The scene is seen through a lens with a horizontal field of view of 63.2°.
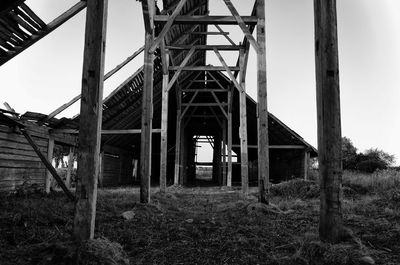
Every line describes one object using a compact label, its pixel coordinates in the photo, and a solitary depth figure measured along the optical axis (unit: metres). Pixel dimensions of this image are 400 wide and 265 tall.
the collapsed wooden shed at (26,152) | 8.79
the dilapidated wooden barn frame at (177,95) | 3.30
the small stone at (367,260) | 2.84
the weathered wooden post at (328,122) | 3.36
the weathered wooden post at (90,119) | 3.15
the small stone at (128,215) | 5.38
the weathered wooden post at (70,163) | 14.26
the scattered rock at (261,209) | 6.18
